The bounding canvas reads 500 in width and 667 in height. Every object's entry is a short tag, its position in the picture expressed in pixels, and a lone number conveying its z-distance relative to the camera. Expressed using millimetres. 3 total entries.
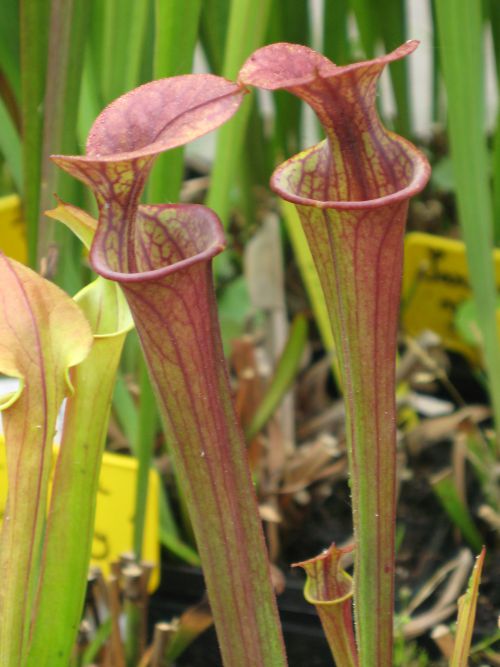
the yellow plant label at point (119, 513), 860
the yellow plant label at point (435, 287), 1195
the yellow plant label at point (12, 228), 1170
